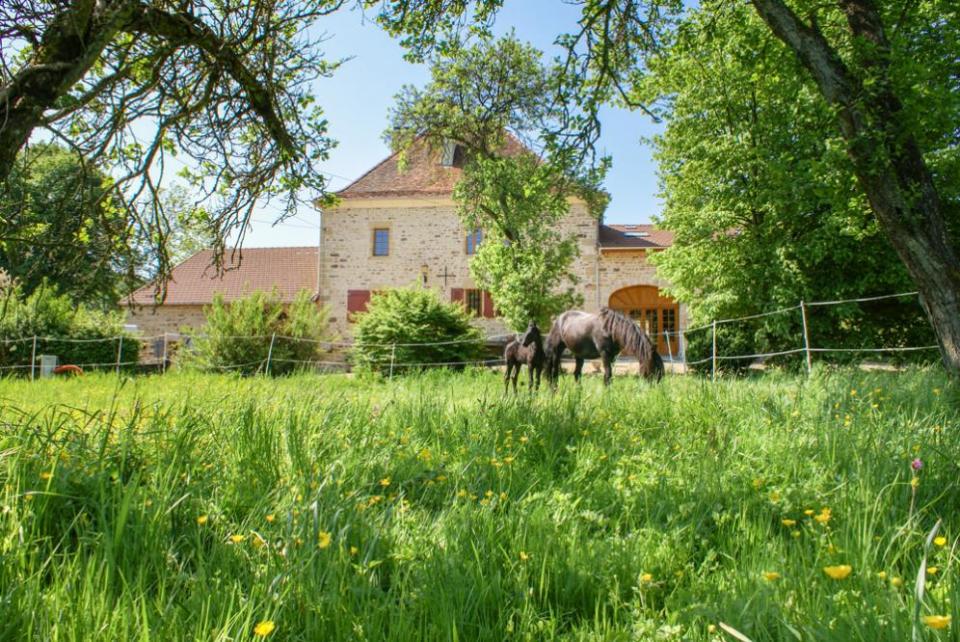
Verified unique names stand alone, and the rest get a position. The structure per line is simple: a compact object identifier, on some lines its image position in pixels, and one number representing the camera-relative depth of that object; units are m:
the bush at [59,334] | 14.87
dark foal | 8.83
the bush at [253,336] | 14.22
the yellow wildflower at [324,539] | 1.79
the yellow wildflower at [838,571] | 1.40
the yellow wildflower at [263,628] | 1.33
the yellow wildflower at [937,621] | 1.16
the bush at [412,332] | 14.55
